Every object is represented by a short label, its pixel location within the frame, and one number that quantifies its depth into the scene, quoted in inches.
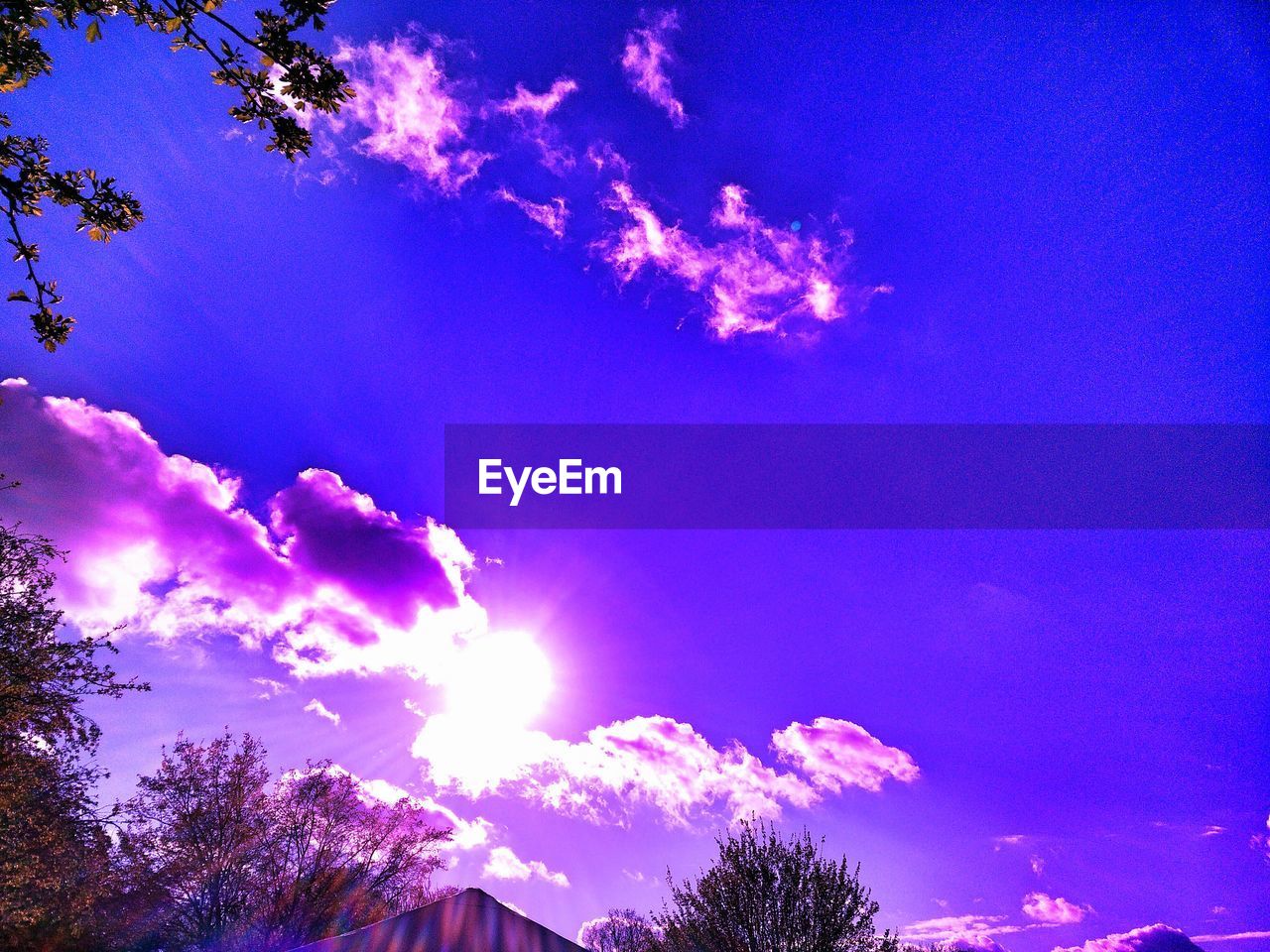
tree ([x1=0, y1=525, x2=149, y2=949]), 517.3
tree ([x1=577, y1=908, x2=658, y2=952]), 1947.5
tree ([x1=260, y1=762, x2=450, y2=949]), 997.8
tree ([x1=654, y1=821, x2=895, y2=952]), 575.5
